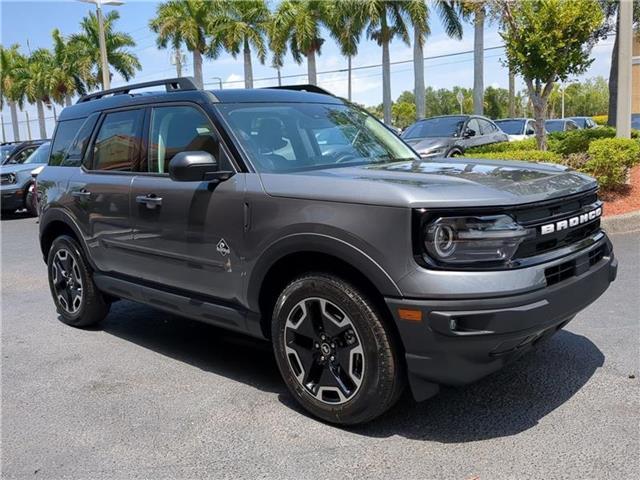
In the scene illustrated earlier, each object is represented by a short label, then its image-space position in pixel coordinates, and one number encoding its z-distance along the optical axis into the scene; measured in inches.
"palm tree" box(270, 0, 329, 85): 1307.8
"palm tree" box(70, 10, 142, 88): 1374.3
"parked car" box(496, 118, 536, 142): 772.0
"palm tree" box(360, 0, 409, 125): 1168.2
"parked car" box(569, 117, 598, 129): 943.8
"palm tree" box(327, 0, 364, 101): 1212.7
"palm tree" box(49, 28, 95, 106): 1518.2
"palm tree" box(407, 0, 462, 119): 1102.4
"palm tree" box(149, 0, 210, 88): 1408.7
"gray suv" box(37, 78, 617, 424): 112.2
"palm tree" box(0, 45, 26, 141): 1787.6
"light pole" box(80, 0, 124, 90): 699.8
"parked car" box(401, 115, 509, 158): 514.1
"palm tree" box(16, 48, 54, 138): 1701.5
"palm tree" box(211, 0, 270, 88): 1390.3
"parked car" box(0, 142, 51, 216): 595.5
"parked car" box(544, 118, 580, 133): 841.5
